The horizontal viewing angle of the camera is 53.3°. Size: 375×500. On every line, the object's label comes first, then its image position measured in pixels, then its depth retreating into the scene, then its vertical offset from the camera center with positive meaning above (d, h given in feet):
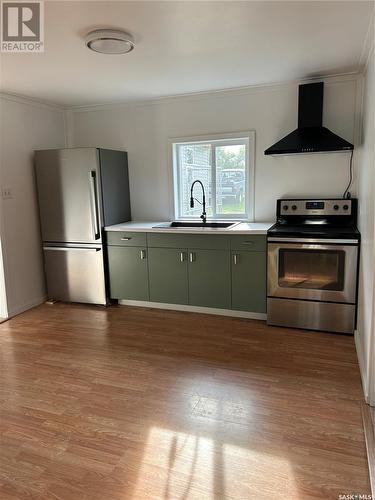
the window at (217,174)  13.28 +0.58
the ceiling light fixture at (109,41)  7.72 +3.20
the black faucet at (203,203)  13.57 -0.48
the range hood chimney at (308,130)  11.15 +1.73
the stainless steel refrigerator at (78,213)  12.96 -0.74
